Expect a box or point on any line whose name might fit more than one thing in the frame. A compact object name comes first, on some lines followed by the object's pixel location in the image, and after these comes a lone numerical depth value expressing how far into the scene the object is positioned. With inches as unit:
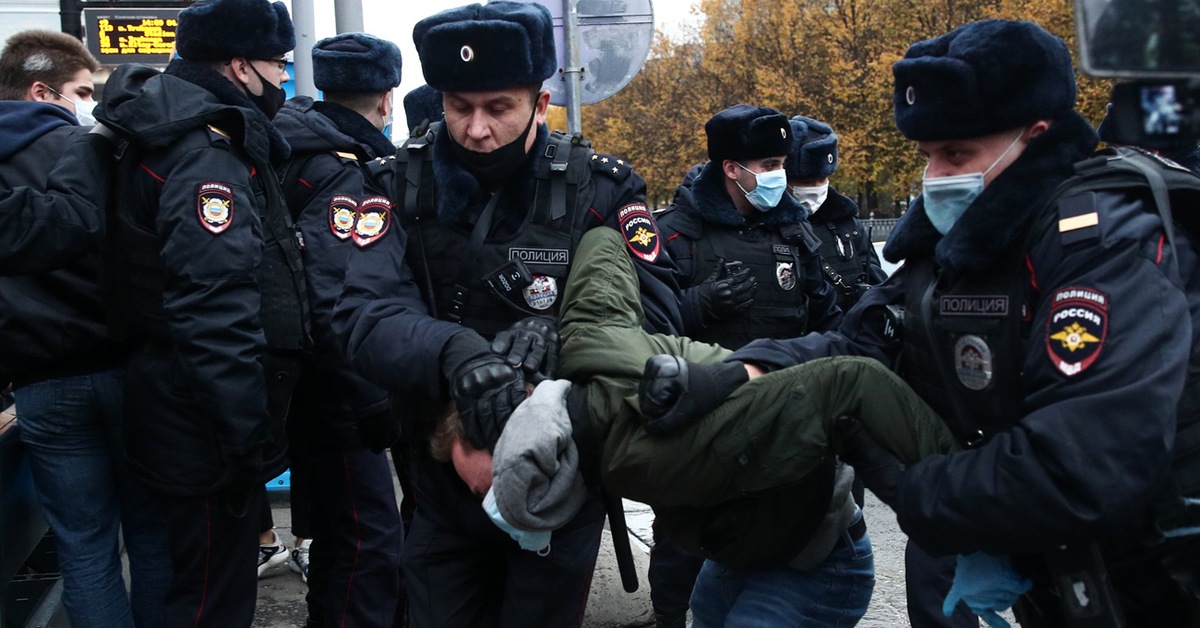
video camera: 62.8
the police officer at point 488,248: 109.4
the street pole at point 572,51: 220.4
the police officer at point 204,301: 124.0
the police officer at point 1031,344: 73.8
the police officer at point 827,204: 206.2
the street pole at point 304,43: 263.7
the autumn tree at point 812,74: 1102.4
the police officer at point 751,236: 180.7
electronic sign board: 331.9
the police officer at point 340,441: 153.1
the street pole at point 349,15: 273.6
